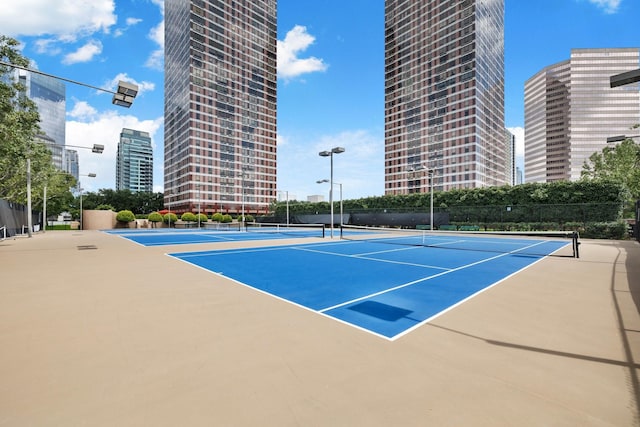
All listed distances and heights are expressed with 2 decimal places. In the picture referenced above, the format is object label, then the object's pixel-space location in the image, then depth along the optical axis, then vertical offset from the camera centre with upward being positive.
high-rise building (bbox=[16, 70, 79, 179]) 182.25 +77.96
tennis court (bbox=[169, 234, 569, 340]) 5.79 -2.09
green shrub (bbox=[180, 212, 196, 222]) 56.16 -1.05
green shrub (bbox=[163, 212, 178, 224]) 54.88 -1.19
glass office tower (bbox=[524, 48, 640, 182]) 132.62 +49.35
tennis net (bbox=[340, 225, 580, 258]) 16.78 -2.42
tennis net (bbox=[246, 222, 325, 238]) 60.01 -3.04
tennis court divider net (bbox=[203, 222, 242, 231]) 54.16 -2.58
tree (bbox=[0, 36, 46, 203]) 18.39 +6.59
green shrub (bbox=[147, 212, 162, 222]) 54.27 -0.98
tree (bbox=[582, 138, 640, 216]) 35.09 +6.40
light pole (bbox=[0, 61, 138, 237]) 9.98 +4.15
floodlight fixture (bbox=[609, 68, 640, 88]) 5.21 +2.53
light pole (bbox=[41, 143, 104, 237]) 21.04 +4.66
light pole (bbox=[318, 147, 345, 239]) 21.94 +4.67
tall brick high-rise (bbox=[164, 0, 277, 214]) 90.96 +36.46
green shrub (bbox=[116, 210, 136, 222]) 49.91 -0.80
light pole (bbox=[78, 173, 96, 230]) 45.97 -1.64
